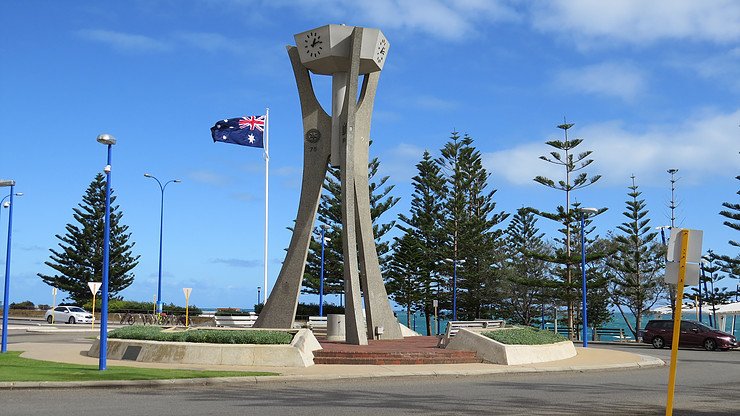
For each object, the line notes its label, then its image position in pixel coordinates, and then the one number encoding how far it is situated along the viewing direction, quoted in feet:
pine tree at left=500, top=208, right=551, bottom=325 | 184.65
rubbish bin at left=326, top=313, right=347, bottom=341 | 80.84
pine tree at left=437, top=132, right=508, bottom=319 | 175.01
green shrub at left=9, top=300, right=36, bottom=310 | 241.76
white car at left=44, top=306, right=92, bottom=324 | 162.40
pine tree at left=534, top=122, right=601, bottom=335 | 151.64
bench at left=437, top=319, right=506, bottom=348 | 71.77
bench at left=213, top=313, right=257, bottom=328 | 114.01
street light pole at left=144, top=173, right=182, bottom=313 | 139.58
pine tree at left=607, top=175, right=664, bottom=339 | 164.66
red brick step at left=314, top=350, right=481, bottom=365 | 60.80
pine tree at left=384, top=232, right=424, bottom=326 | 175.83
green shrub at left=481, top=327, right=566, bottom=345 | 66.78
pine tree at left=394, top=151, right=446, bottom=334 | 175.73
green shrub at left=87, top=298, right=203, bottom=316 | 184.96
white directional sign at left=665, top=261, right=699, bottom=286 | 28.63
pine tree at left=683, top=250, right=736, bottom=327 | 174.40
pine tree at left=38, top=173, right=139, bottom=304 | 206.80
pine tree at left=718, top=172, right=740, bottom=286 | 133.08
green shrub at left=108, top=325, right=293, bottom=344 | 60.59
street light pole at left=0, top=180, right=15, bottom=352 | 67.62
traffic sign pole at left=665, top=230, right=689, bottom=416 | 28.22
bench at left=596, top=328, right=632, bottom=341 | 160.15
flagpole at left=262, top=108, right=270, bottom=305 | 112.27
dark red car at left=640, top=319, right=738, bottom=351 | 102.27
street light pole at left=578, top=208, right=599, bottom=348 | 96.48
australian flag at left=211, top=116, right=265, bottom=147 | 102.73
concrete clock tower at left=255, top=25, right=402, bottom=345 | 76.07
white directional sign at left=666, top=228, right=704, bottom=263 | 28.48
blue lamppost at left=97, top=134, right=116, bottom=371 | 50.83
